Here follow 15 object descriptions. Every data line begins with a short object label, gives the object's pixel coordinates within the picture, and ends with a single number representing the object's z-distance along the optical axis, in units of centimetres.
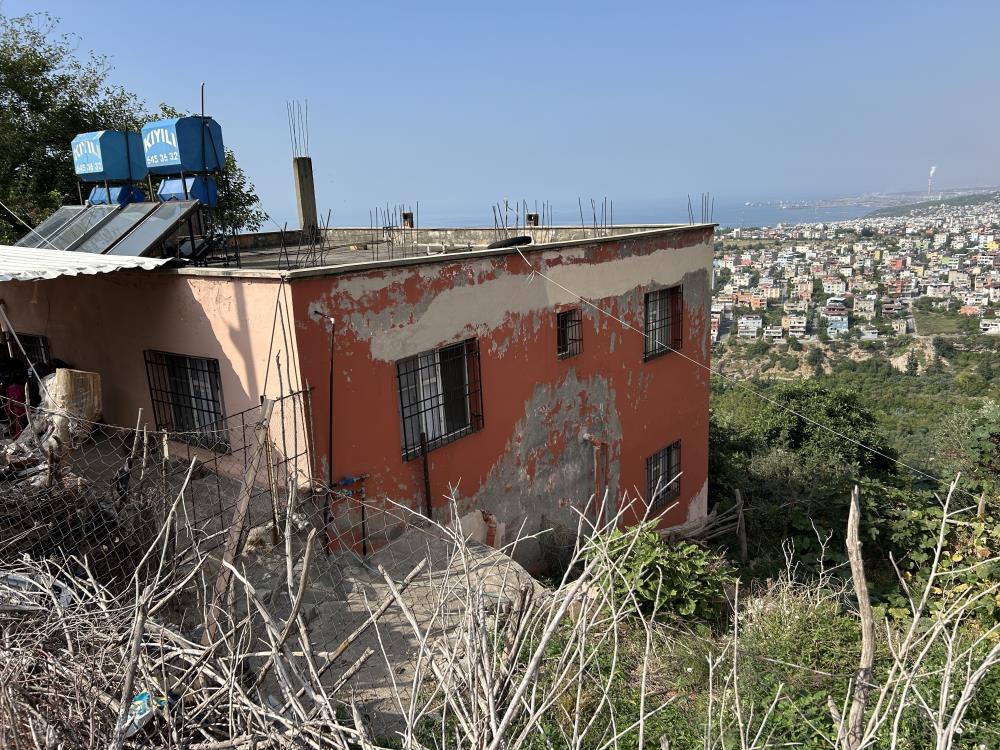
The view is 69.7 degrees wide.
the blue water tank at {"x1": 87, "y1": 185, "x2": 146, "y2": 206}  1148
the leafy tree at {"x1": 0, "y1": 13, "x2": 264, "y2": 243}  1689
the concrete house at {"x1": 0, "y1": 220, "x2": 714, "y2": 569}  829
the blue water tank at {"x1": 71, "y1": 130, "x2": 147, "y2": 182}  1108
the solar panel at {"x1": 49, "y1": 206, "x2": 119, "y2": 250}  1023
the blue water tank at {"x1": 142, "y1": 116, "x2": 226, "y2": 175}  1016
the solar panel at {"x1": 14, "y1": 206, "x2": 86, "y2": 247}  1060
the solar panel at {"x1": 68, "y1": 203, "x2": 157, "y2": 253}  952
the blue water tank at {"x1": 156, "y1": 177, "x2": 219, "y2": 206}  1040
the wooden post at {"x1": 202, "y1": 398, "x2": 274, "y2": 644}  508
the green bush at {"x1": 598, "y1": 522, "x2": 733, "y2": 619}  862
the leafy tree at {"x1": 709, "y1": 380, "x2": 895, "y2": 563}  1533
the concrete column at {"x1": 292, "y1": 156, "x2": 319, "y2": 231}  1549
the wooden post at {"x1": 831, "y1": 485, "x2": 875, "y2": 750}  272
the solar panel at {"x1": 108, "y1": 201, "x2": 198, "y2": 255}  894
